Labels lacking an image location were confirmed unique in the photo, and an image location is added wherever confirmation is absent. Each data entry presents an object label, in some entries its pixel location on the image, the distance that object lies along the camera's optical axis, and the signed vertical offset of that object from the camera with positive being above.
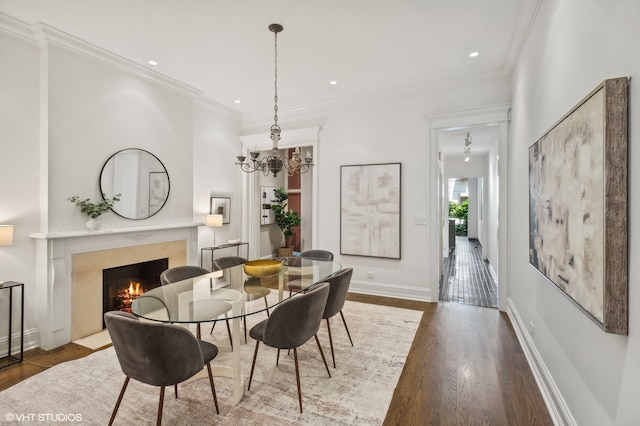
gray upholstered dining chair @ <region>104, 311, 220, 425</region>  1.67 -0.74
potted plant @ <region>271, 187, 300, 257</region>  7.59 -0.13
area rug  2.04 -1.29
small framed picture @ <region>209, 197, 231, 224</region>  5.40 +0.09
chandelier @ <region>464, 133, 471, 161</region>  5.85 +1.32
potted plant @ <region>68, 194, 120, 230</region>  3.35 +0.04
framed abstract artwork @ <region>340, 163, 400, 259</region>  4.70 +0.04
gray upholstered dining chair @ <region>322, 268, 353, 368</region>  2.69 -0.68
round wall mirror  3.67 +0.36
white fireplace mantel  3.08 -0.63
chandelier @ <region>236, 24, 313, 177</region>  3.08 +0.56
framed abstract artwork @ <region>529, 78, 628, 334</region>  1.25 +0.03
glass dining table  1.97 -0.61
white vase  3.38 -0.13
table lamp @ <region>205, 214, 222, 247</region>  5.07 -0.12
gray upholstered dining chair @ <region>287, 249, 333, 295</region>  3.96 -0.53
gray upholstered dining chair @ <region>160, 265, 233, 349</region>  2.90 -0.59
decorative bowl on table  2.88 -0.51
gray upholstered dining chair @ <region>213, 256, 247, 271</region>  3.53 -0.56
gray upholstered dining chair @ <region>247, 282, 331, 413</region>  2.12 -0.73
